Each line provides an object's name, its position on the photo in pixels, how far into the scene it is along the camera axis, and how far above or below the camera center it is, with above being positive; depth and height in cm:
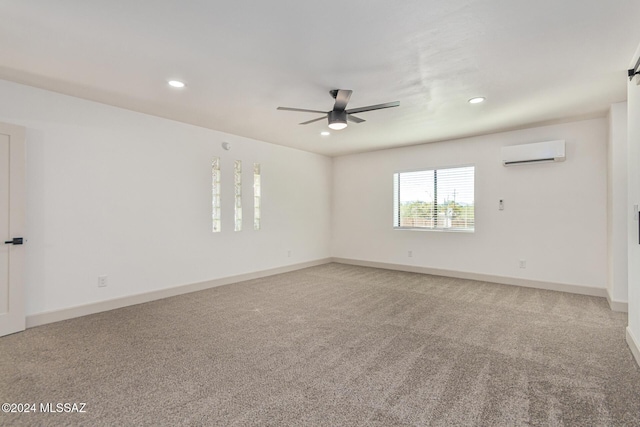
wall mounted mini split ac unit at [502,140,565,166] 497 +97
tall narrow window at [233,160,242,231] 586 +42
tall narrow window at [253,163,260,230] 622 +33
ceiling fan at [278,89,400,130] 336 +115
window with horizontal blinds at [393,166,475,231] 607 +28
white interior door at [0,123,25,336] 332 -15
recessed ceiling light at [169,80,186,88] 342 +141
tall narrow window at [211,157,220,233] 552 +33
